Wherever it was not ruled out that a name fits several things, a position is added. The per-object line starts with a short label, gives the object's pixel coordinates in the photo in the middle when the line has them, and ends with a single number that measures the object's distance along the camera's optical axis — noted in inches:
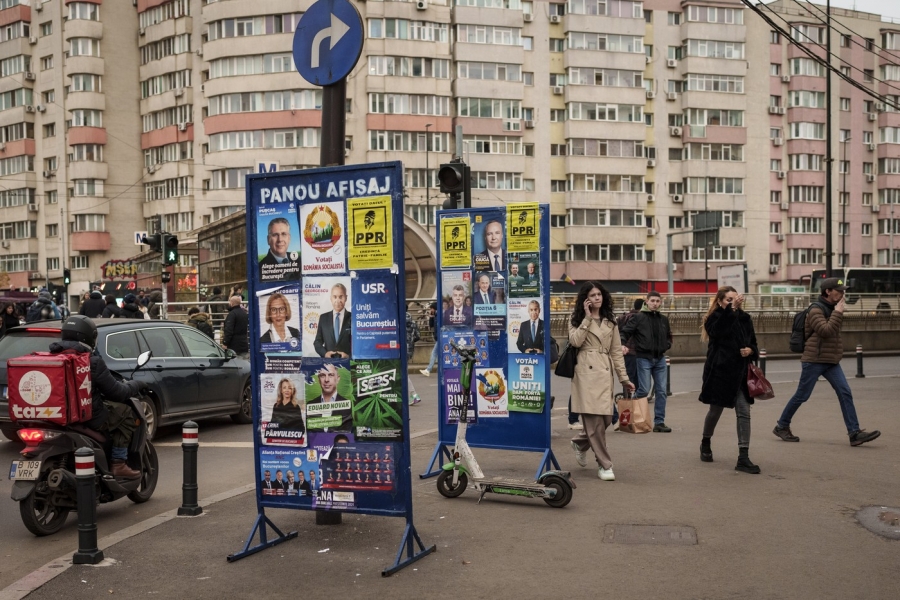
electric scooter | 303.4
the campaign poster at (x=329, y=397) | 245.1
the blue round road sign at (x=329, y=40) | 270.4
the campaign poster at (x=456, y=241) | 358.3
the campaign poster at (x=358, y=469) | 241.9
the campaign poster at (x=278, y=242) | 249.6
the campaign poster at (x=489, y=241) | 354.9
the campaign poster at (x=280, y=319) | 249.9
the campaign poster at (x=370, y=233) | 237.6
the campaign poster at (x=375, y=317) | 238.7
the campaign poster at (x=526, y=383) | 351.0
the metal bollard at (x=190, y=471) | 300.8
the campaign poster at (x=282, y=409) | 250.2
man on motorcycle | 289.9
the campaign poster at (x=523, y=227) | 346.6
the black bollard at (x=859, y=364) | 876.1
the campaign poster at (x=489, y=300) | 358.6
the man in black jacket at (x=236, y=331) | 637.9
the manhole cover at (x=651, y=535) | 264.2
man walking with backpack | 439.5
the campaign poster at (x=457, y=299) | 362.0
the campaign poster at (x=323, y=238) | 243.8
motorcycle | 277.9
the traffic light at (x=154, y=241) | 859.4
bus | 2284.7
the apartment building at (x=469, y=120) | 2319.1
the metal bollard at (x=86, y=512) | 247.6
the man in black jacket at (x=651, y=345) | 502.6
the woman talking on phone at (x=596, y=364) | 346.9
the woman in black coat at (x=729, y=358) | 381.4
